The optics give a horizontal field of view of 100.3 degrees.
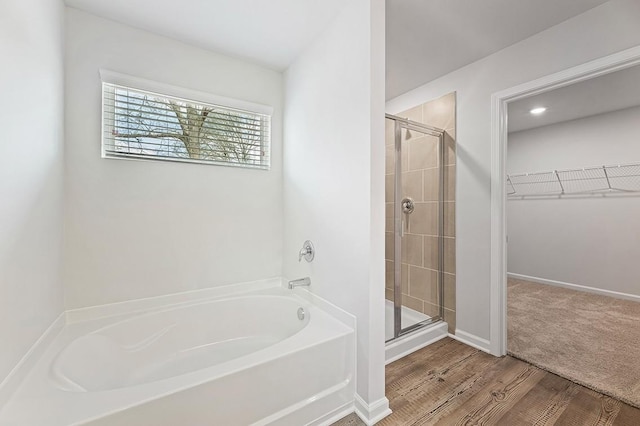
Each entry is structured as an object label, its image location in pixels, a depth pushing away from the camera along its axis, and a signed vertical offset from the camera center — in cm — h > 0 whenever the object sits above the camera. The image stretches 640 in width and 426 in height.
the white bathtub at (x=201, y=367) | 103 -78
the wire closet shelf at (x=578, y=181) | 338 +44
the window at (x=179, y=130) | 184 +65
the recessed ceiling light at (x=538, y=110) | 338 +131
